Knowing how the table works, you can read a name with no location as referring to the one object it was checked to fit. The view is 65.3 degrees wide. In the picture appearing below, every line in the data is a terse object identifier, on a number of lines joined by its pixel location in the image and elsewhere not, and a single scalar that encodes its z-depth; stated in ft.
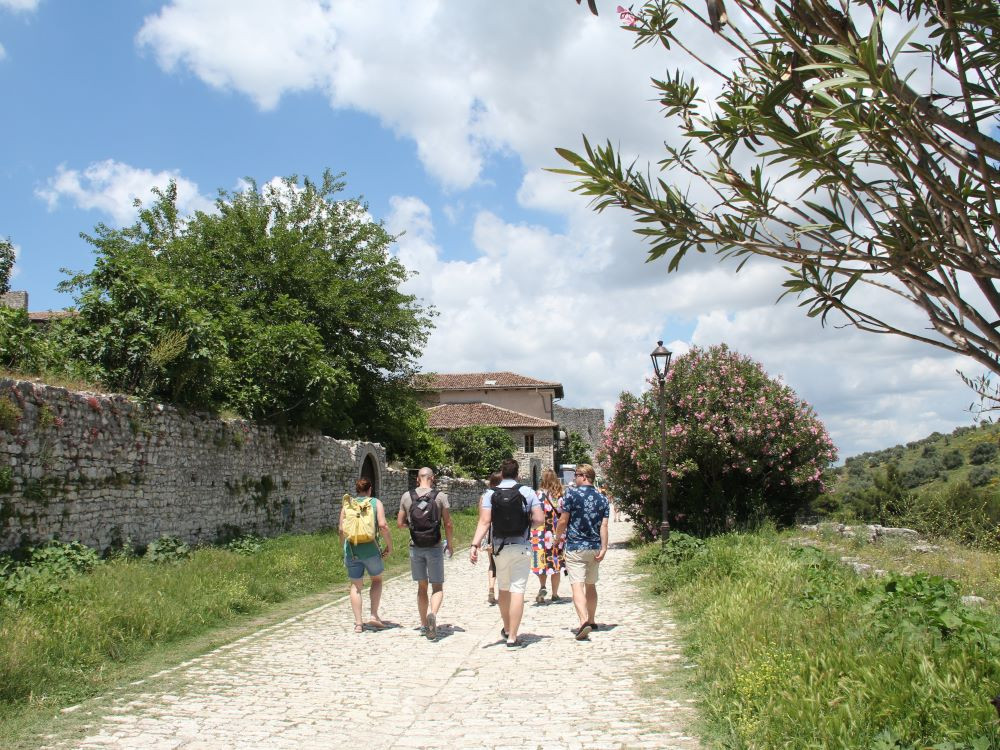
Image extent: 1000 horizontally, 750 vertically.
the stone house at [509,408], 173.17
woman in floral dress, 33.71
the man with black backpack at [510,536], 25.61
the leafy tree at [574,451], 217.36
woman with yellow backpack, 28.43
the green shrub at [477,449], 152.84
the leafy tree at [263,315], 43.80
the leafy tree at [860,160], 8.60
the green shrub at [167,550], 38.19
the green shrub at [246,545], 46.62
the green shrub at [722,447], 54.60
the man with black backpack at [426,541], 27.43
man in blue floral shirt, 26.78
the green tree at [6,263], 86.33
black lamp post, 51.16
